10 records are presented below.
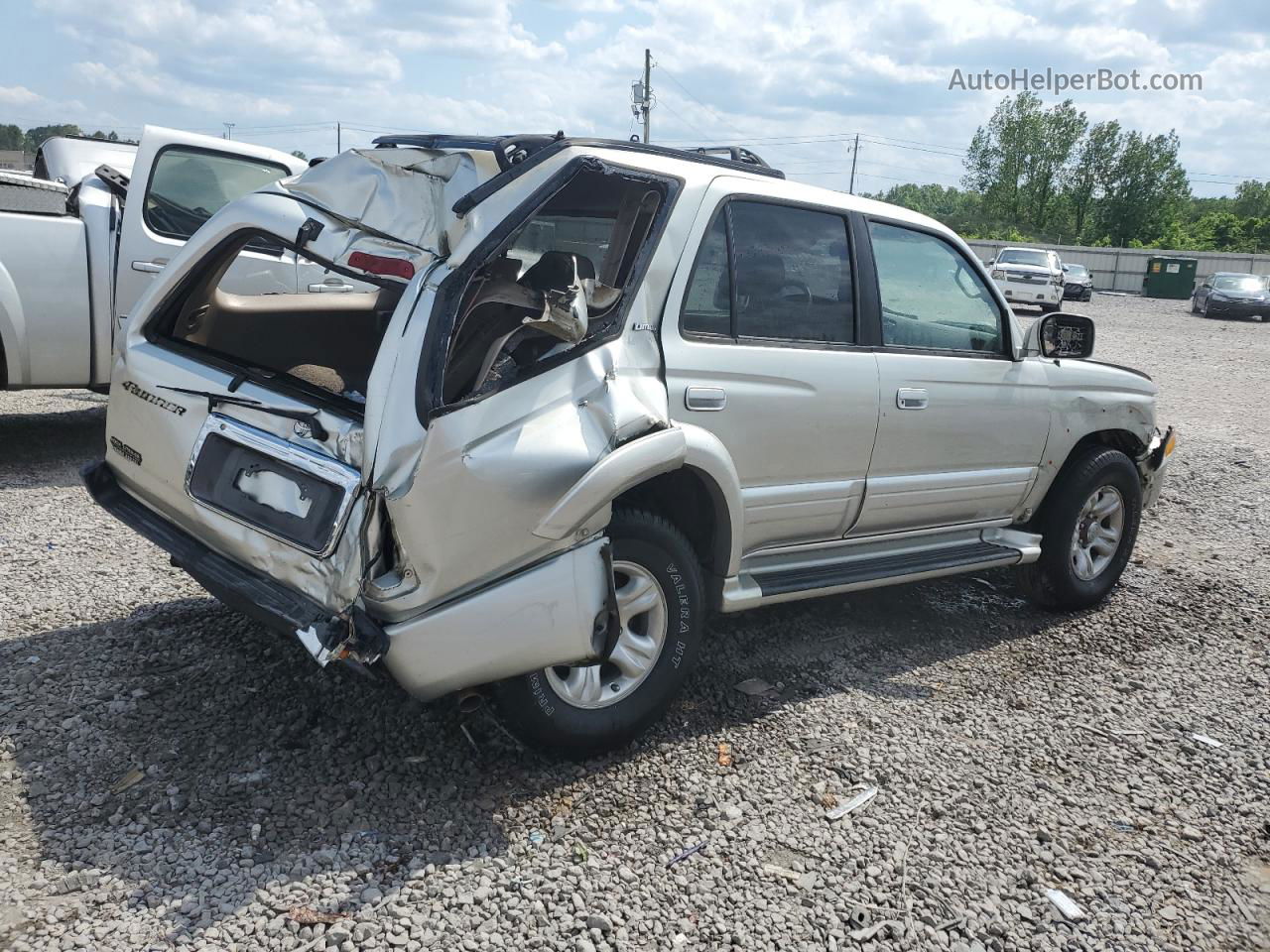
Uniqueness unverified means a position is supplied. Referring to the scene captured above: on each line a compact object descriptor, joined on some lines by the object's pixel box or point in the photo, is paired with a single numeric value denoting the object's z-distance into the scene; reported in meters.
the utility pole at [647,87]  47.46
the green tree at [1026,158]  89.19
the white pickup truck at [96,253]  6.65
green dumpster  45.06
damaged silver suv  3.01
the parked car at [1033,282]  28.00
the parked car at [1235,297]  31.30
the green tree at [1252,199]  104.94
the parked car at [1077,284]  36.00
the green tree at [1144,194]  81.19
